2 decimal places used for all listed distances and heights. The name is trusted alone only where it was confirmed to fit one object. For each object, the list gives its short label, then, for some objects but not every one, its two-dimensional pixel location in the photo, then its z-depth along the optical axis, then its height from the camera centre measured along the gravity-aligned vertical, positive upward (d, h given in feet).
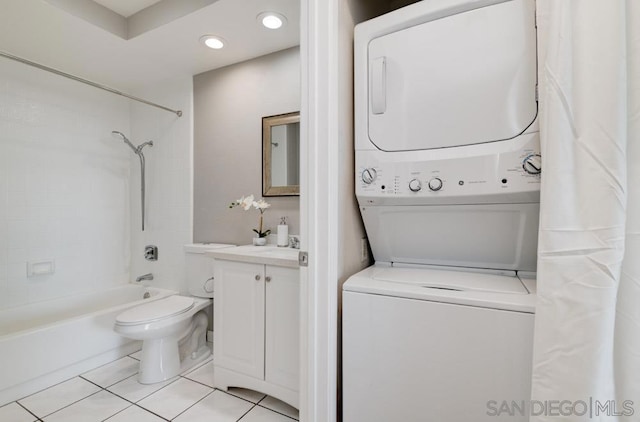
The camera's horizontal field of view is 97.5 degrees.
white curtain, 2.31 -0.14
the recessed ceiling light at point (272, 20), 5.92 +4.13
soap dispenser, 6.82 -0.61
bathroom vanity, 4.93 -2.07
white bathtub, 5.51 -2.94
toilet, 5.79 -2.45
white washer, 2.79 -1.48
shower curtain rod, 5.61 +3.12
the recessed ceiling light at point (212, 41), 6.66 +4.12
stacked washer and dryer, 2.92 +0.05
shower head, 9.13 +2.30
